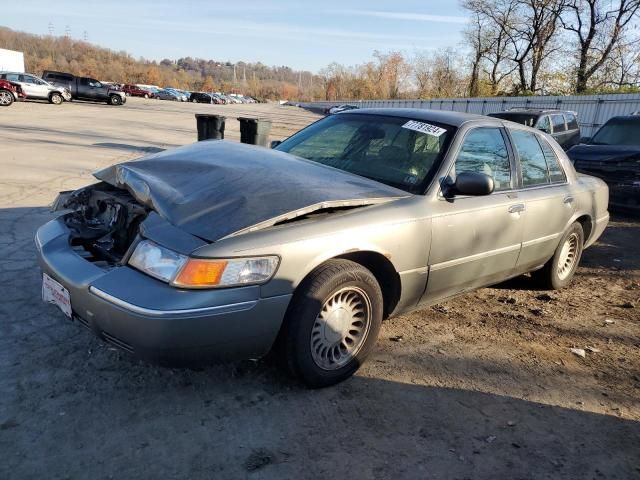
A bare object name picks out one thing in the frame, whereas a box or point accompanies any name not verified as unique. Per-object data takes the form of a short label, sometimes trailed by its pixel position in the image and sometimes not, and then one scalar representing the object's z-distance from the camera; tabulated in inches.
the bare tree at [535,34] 1520.7
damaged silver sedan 100.0
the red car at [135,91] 2647.6
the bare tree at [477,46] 1704.6
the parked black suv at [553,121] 459.5
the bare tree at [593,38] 1363.2
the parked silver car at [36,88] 1093.8
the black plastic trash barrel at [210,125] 405.1
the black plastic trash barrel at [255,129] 383.2
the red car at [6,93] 968.3
